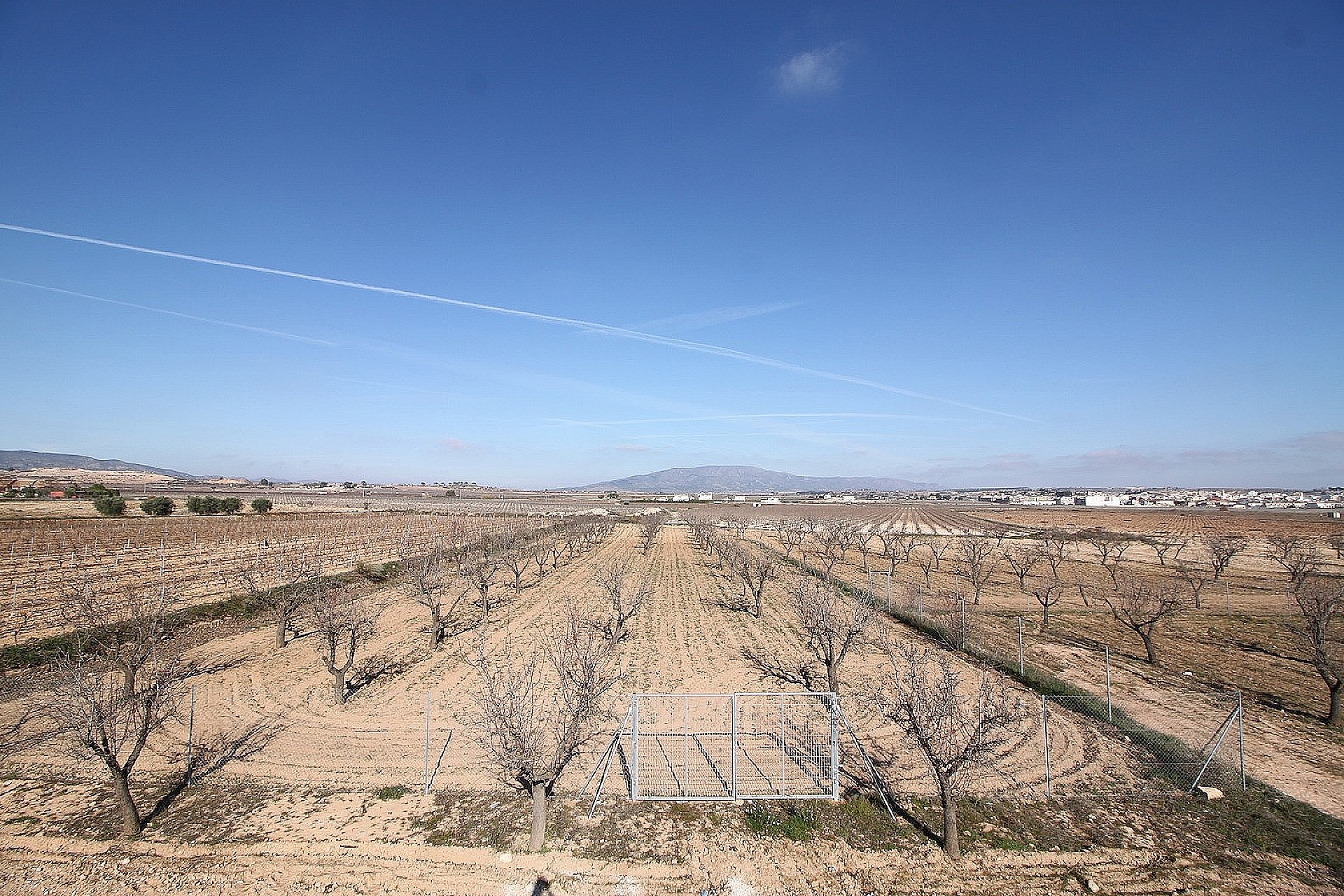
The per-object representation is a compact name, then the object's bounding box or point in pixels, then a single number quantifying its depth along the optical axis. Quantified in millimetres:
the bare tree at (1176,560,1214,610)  37119
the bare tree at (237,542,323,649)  24578
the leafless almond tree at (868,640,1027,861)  10734
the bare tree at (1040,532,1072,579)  47656
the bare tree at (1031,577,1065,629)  26234
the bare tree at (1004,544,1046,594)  34656
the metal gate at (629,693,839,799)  12938
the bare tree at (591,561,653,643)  24078
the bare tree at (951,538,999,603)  32062
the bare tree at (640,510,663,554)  61712
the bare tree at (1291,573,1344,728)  16500
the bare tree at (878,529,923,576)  45822
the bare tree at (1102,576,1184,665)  22500
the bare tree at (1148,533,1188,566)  51656
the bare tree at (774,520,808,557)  52225
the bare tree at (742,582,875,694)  18609
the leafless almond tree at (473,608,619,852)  10906
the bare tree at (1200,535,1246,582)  40438
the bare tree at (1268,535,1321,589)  29577
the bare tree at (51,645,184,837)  10844
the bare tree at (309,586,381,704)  18047
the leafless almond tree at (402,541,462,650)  24142
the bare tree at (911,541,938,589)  47094
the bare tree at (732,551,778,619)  30141
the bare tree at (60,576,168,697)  16609
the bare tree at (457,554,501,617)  27406
